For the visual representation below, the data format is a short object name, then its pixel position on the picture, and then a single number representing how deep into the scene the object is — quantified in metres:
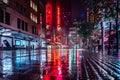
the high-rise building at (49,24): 64.54
